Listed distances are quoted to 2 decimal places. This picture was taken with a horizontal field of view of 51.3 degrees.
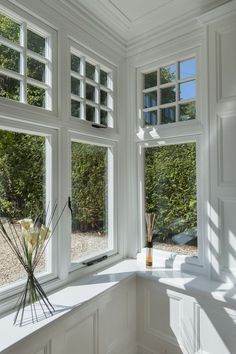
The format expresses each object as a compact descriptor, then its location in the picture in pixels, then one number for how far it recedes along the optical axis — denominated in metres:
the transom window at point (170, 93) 2.08
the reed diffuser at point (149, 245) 2.15
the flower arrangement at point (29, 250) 1.40
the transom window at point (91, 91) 1.96
